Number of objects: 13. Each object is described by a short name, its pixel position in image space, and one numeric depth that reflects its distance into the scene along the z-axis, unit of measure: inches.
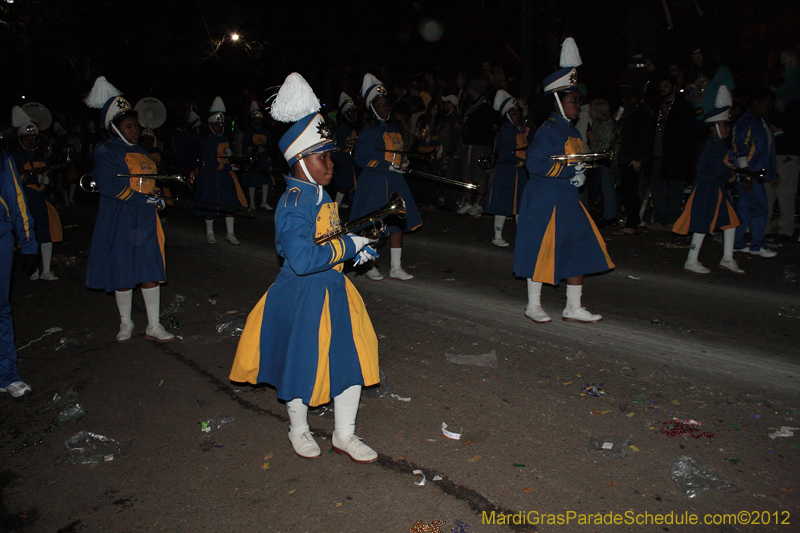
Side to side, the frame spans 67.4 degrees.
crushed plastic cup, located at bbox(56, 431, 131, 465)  148.5
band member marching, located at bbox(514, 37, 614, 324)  219.3
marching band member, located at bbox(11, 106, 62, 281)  324.2
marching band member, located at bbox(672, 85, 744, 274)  291.0
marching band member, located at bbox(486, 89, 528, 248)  380.2
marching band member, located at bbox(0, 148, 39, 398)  176.7
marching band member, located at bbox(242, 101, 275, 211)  521.3
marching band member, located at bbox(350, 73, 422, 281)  288.5
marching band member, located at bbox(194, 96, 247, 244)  392.8
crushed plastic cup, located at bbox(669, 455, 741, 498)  126.7
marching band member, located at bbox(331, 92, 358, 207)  465.7
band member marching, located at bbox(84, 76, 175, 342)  206.8
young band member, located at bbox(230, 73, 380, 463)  128.6
